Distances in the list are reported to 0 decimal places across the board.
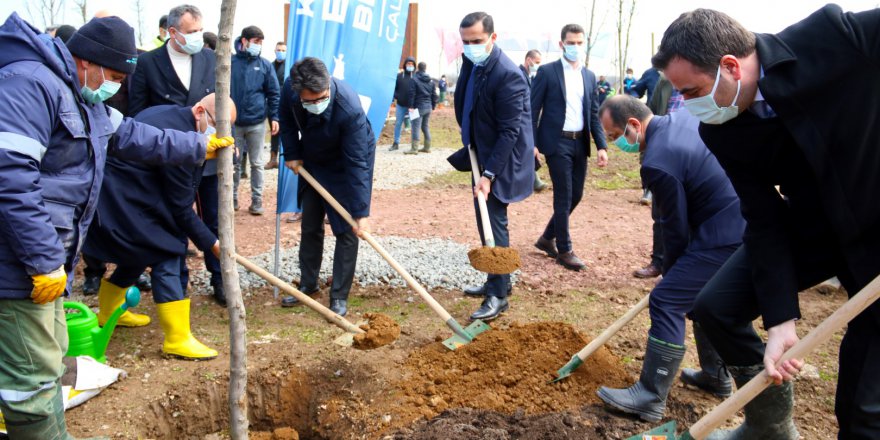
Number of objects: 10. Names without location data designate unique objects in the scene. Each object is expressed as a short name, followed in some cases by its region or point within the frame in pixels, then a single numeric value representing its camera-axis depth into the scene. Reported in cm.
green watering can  377
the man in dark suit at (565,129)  631
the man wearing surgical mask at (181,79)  521
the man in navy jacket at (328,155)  473
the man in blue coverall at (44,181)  261
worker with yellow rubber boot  408
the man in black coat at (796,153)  205
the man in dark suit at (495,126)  500
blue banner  552
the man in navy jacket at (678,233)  338
